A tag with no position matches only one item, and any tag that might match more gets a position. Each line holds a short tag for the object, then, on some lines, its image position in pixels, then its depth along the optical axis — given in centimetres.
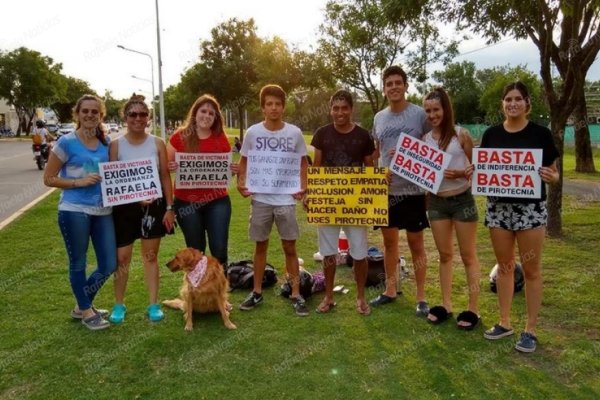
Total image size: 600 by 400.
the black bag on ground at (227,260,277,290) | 607
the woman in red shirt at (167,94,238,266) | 489
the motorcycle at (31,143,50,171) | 1980
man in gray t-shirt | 490
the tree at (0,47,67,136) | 5450
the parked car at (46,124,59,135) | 5629
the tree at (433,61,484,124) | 5478
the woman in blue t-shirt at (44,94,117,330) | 444
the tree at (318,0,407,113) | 1614
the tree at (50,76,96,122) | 8062
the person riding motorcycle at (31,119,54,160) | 1962
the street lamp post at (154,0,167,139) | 2808
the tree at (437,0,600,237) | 795
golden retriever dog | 477
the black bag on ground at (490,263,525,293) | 578
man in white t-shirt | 500
